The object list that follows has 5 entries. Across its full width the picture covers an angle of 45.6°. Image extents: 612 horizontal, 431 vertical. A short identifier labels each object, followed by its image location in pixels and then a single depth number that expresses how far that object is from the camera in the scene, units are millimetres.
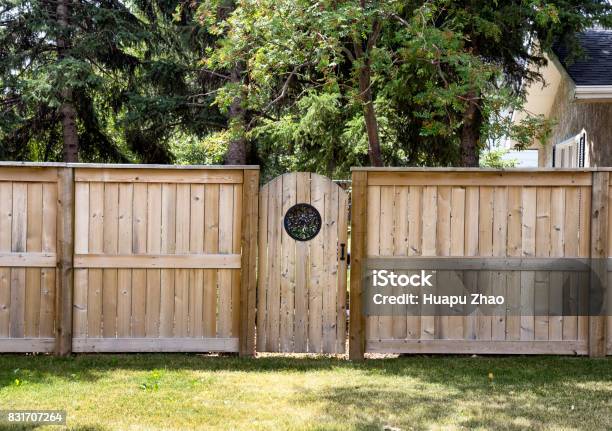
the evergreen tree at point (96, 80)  11359
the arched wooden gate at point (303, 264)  6387
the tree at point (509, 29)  8578
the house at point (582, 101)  8891
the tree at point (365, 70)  7562
